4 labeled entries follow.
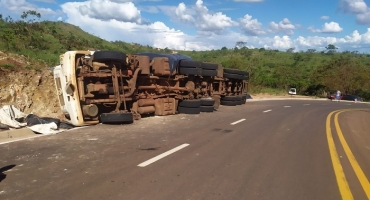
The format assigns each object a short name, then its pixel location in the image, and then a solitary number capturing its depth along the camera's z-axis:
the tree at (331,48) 127.28
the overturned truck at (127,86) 11.05
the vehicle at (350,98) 49.23
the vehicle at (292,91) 53.41
